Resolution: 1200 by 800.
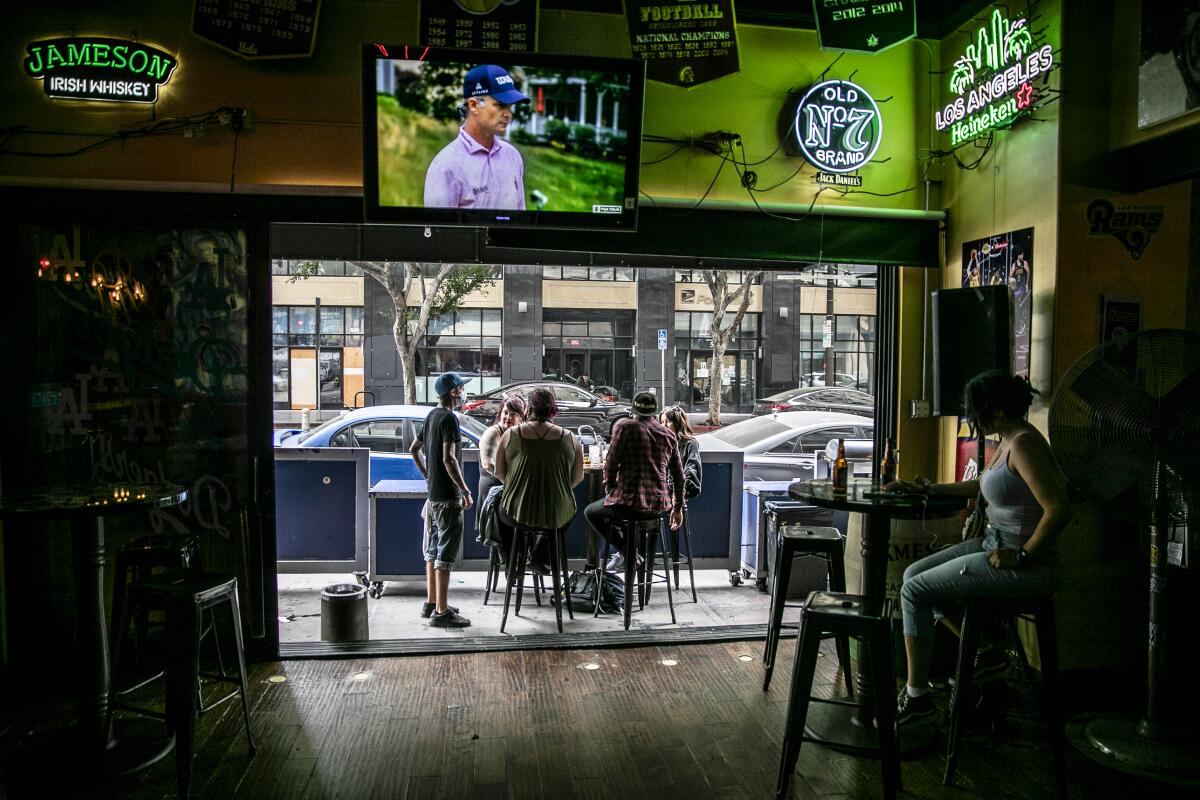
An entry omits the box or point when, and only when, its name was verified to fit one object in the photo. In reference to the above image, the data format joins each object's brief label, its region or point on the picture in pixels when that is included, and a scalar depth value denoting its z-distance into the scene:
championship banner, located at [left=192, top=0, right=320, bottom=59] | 4.20
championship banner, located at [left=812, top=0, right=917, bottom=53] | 4.40
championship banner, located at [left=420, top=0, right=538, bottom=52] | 4.35
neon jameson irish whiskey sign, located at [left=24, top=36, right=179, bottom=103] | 4.10
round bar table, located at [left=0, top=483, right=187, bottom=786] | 3.21
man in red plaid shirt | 5.27
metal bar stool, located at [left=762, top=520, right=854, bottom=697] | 4.05
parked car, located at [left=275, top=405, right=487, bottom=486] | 7.39
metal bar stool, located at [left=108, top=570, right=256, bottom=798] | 3.02
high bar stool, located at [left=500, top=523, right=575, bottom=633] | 5.10
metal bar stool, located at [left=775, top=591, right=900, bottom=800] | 2.92
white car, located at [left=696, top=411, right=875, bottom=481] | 8.43
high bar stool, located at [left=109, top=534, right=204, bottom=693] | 3.62
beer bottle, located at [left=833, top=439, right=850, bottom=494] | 3.75
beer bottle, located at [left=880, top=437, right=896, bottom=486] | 4.01
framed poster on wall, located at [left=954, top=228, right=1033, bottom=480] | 4.29
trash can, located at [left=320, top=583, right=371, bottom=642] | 4.77
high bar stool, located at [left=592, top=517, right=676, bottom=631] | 5.18
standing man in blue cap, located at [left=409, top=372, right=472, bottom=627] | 5.21
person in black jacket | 6.11
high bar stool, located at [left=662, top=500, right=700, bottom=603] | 5.89
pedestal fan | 3.30
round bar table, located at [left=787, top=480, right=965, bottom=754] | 3.36
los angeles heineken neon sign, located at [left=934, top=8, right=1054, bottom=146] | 4.08
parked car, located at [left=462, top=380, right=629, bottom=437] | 14.27
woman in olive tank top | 5.12
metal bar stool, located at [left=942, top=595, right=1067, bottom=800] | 3.11
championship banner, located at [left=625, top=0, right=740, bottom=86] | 4.48
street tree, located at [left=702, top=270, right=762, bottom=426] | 20.09
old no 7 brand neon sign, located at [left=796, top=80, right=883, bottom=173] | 4.88
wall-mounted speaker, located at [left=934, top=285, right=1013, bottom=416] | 4.20
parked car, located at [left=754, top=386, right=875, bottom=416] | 17.69
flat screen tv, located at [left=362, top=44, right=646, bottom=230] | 3.82
